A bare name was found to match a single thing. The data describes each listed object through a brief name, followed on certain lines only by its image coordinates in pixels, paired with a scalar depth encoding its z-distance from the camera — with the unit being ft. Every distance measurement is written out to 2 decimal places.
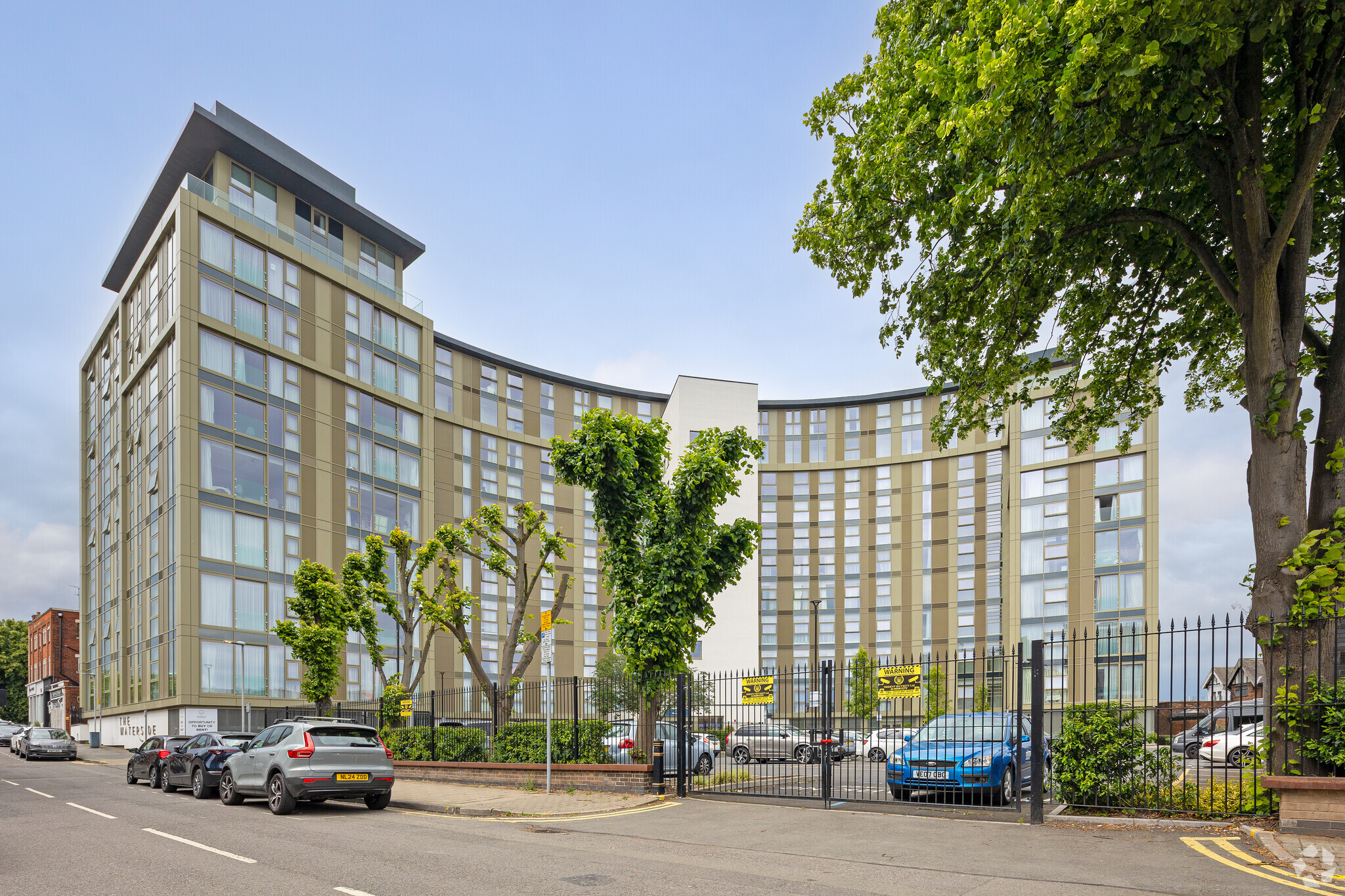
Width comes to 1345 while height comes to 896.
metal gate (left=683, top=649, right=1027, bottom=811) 44.29
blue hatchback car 44.65
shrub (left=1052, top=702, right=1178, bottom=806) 38.81
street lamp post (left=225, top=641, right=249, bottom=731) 111.67
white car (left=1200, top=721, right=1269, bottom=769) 34.86
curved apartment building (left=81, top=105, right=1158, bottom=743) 129.80
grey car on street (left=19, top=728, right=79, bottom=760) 121.60
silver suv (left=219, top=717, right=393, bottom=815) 47.52
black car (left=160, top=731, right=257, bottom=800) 58.85
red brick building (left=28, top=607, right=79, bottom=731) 246.27
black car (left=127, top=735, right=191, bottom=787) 68.85
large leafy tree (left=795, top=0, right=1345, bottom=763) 31.91
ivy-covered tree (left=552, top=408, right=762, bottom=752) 61.41
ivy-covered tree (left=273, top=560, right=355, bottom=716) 86.33
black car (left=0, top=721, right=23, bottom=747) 181.27
